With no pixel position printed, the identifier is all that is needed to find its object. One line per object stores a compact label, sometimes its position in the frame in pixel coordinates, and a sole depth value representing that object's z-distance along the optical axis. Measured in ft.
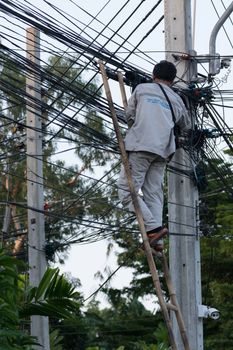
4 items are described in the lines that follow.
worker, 40.66
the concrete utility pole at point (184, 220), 55.51
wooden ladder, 37.18
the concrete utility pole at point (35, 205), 71.71
